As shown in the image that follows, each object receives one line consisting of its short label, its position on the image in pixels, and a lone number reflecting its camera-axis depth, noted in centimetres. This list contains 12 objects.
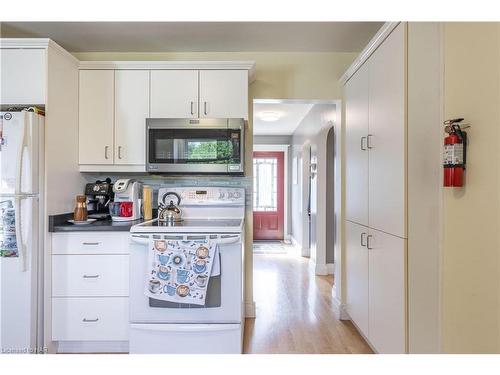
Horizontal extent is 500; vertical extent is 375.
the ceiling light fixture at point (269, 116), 478
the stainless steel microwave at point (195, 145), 237
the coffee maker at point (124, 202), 242
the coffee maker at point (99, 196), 249
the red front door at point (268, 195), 720
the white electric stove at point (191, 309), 198
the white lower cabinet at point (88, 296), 213
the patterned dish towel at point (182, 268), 194
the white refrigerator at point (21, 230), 194
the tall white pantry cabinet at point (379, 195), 173
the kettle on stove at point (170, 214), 237
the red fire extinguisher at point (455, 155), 134
